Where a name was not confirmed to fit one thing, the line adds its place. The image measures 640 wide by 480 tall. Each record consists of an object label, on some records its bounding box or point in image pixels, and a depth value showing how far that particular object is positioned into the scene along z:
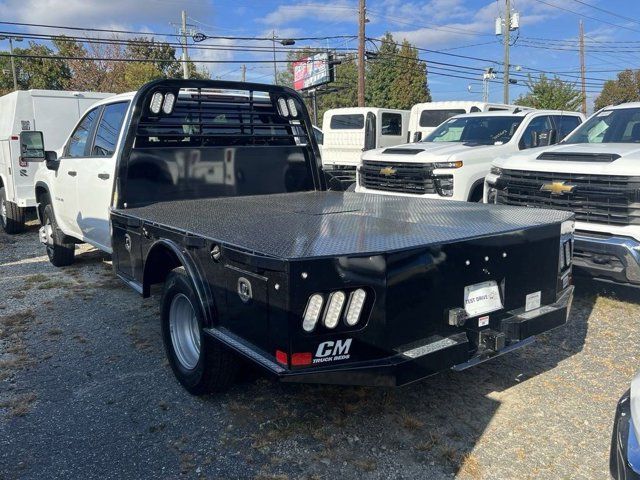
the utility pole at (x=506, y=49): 30.36
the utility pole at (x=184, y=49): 31.50
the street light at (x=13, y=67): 38.53
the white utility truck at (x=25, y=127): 10.21
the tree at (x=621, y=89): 40.56
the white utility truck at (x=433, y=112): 14.20
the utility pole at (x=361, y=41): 22.73
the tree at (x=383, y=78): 50.28
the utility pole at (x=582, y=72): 36.50
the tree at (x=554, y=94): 30.59
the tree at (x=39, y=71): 39.50
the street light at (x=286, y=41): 30.36
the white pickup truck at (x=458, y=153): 7.89
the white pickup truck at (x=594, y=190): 5.08
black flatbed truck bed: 2.72
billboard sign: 34.22
